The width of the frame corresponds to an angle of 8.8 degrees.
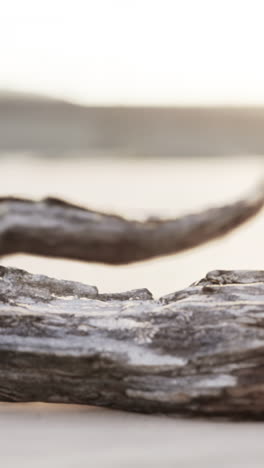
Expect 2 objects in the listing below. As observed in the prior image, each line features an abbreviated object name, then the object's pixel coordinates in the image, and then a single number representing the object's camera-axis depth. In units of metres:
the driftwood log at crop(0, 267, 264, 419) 1.20
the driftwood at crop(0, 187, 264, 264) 1.47
